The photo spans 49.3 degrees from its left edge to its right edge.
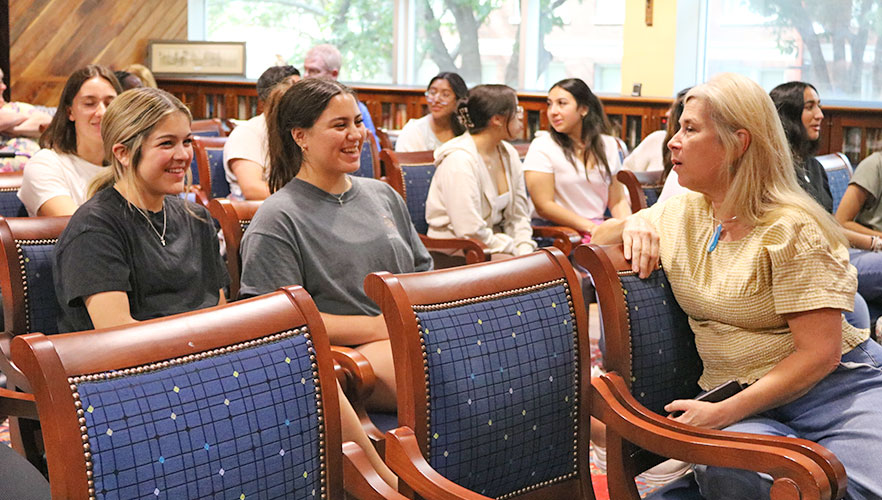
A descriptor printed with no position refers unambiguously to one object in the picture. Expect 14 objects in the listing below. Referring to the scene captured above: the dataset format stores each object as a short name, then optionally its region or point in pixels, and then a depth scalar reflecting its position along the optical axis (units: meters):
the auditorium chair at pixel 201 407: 1.22
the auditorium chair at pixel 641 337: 1.94
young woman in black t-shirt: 2.21
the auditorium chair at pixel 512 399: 1.63
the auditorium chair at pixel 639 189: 4.09
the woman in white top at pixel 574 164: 4.54
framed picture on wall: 9.30
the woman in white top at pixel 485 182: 3.96
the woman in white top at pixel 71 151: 3.02
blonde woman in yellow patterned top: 1.90
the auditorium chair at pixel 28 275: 2.34
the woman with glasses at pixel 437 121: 5.83
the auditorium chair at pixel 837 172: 4.17
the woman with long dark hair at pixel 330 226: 2.40
